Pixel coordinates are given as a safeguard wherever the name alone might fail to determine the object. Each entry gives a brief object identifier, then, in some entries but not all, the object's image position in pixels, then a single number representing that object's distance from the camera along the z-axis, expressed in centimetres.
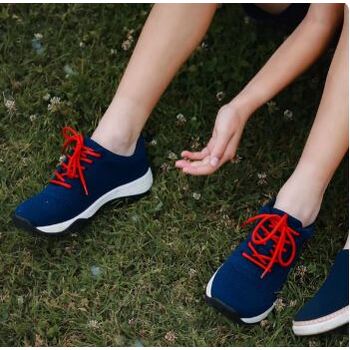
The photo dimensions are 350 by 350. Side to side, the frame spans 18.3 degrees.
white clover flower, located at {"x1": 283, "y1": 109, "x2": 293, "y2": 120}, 376
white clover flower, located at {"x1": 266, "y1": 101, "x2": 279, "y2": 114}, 376
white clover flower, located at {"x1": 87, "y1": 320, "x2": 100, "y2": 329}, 311
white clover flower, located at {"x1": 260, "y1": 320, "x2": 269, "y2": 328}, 312
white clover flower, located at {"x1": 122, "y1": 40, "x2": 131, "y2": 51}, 402
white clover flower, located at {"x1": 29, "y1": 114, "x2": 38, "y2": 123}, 375
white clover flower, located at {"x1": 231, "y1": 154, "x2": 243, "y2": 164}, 362
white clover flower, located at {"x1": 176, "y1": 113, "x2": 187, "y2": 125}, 376
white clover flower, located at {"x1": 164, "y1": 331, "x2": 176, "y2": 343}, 309
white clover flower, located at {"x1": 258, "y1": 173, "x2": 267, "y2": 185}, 355
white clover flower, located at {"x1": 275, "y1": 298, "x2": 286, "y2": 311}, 314
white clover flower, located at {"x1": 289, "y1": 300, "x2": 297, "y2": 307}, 316
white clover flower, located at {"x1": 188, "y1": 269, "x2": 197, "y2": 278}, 326
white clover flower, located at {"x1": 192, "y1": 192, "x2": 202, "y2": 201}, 349
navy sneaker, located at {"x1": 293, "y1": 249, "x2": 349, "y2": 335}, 295
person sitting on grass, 305
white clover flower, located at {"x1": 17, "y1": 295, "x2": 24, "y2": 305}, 316
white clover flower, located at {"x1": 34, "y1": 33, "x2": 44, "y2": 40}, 408
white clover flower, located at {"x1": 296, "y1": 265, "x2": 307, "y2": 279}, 324
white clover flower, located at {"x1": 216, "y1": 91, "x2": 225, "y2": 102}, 384
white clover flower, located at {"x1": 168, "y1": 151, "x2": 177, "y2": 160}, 363
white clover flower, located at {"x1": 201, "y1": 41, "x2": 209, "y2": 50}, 401
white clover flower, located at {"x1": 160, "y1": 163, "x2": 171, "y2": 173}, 359
